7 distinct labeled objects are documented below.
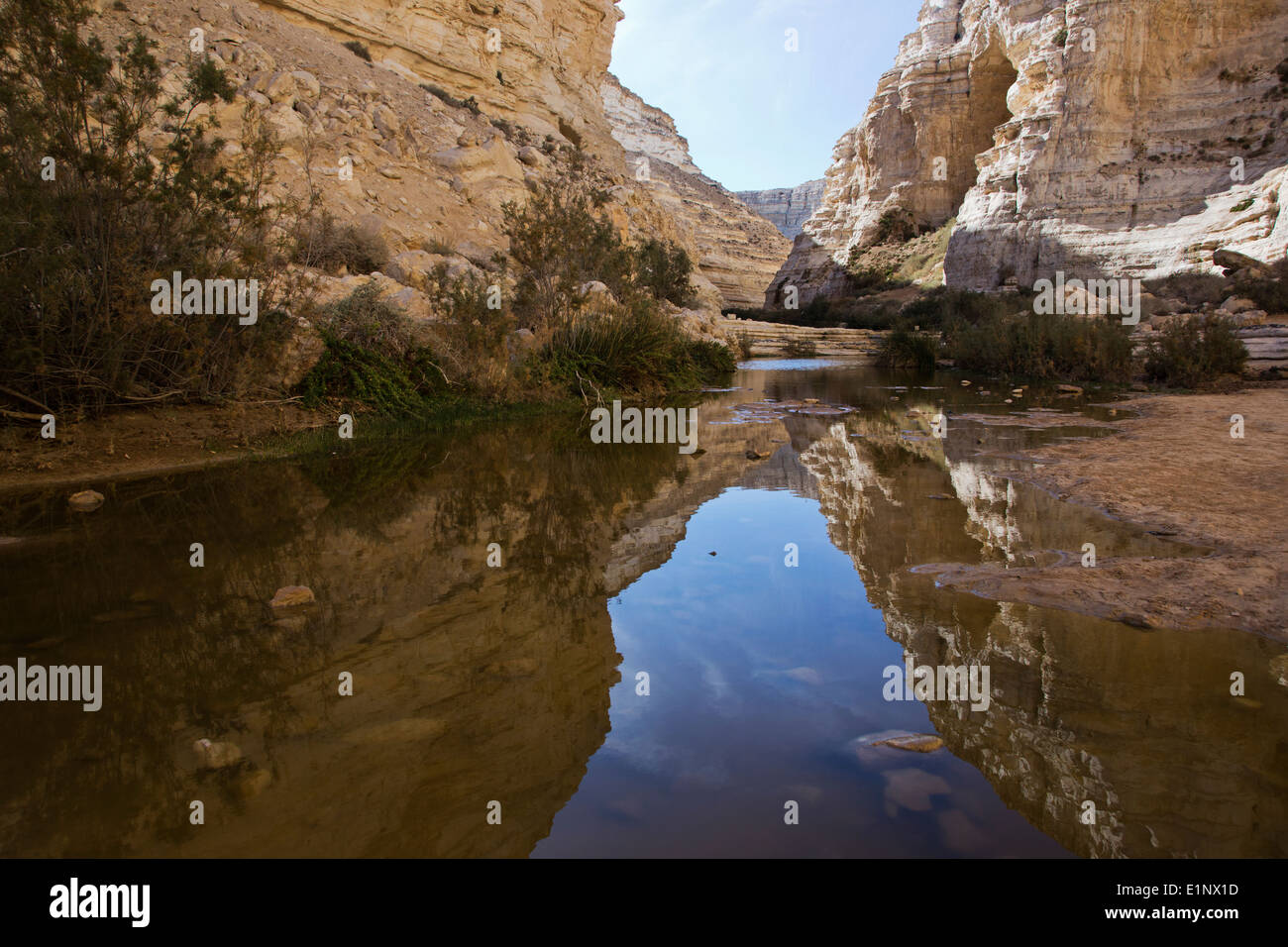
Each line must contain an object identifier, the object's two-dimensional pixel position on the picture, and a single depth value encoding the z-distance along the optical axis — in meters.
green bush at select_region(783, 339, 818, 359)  27.55
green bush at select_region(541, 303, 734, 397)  10.48
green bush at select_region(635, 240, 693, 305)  21.16
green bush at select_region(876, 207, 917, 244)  51.69
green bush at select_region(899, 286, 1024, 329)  21.48
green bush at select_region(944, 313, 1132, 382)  12.68
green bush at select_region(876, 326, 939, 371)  18.36
